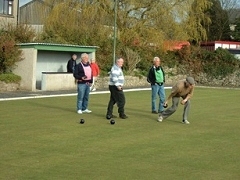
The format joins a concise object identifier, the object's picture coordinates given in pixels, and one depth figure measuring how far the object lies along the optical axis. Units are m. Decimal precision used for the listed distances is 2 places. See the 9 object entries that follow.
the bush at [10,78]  23.33
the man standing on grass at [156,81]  15.39
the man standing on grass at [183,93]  12.44
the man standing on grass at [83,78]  14.38
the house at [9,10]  40.69
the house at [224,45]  47.41
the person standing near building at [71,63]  25.43
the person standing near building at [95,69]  20.55
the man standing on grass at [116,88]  13.47
